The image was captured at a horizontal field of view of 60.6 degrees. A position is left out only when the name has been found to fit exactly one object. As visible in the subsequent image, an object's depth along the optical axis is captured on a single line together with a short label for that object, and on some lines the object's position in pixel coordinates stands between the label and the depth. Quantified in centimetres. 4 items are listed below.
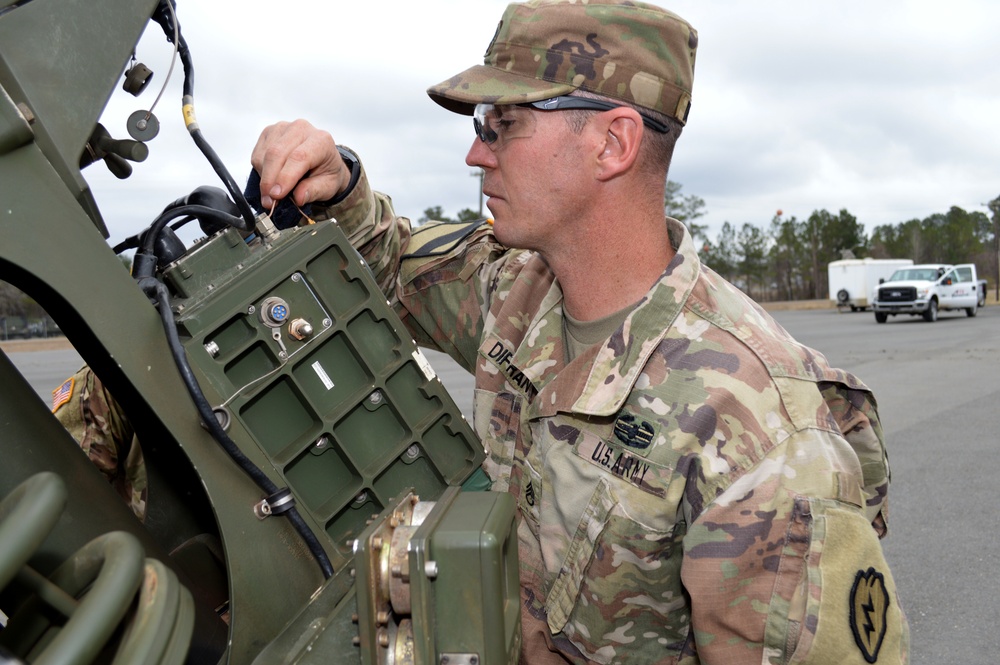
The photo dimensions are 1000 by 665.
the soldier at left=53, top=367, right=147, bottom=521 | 257
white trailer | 3331
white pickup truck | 2453
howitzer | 114
